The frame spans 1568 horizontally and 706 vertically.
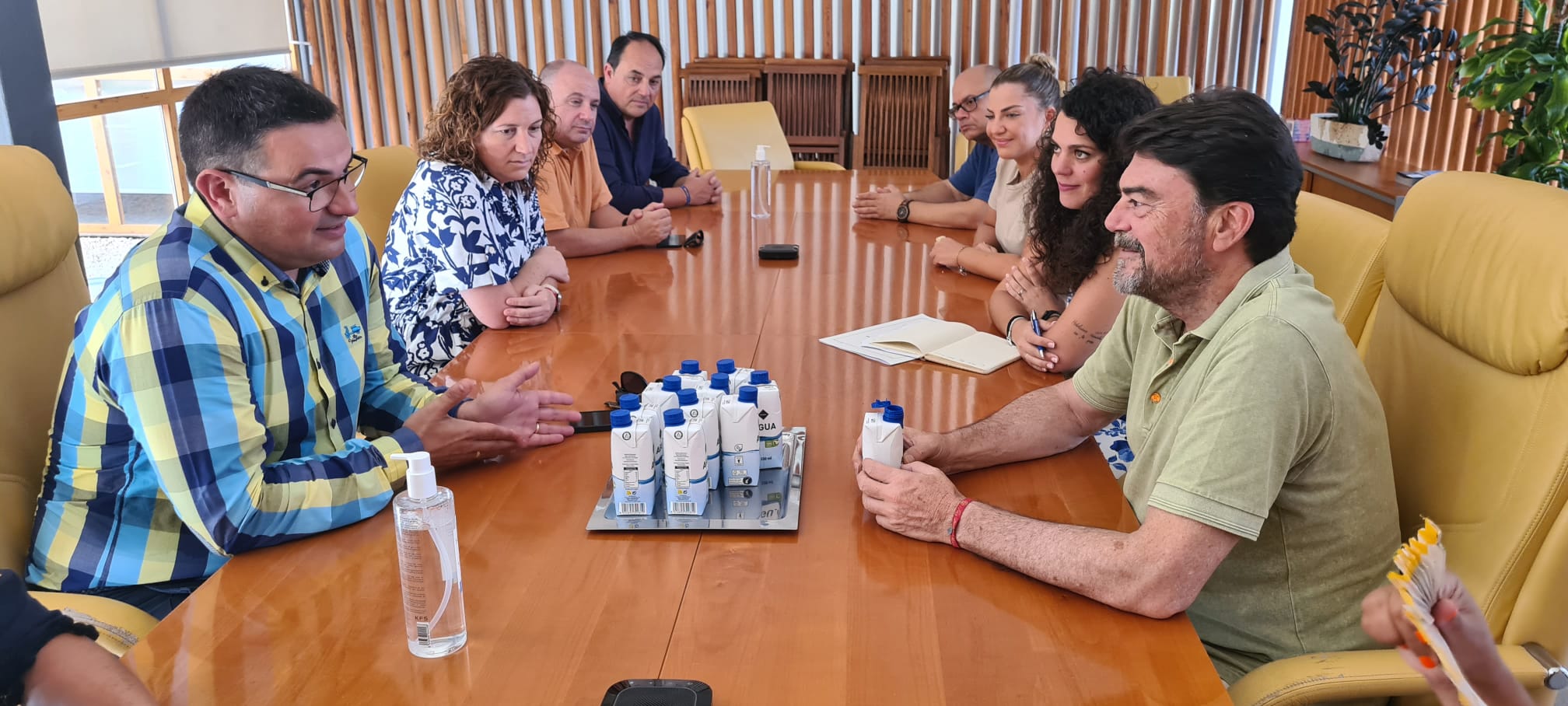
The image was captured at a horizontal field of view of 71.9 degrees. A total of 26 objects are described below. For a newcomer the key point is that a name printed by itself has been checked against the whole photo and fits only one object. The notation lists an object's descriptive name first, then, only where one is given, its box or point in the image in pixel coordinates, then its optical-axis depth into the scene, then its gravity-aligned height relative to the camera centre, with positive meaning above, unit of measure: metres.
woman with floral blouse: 2.67 -0.48
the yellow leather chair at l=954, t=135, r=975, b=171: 5.61 -0.61
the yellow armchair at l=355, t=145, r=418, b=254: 3.27 -0.45
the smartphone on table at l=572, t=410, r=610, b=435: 1.94 -0.68
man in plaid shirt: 1.45 -0.48
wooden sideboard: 4.39 -0.65
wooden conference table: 1.21 -0.69
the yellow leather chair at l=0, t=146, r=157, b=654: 1.76 -0.47
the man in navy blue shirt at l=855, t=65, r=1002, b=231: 3.87 -0.60
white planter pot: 5.04 -0.54
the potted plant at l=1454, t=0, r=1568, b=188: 3.45 -0.22
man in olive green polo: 1.38 -0.55
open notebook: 2.35 -0.69
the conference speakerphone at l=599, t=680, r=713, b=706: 1.15 -0.68
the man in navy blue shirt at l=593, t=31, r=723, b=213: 4.32 -0.41
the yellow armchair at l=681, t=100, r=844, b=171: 5.60 -0.54
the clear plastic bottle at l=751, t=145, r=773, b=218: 3.92 -0.54
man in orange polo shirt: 3.44 -0.52
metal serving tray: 1.56 -0.68
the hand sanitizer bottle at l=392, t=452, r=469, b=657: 1.23 -0.59
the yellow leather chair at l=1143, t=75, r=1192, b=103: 6.51 -0.36
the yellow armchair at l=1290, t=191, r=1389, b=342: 2.00 -0.43
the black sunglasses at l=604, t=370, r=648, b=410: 2.03 -0.64
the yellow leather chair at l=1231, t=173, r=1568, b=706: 1.44 -0.57
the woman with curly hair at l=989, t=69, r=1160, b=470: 2.31 -0.49
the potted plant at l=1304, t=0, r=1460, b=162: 4.77 -0.20
